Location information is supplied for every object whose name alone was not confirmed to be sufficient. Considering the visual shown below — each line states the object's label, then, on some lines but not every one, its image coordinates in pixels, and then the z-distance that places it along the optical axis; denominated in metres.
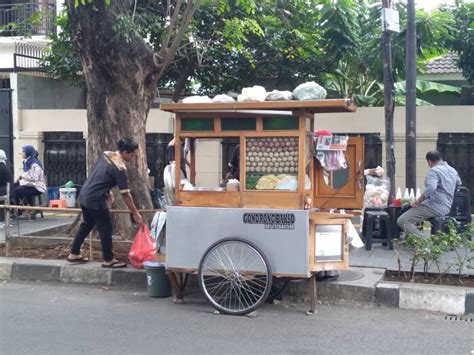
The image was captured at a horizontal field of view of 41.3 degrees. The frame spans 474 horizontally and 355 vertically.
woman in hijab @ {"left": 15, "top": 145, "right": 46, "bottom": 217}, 12.24
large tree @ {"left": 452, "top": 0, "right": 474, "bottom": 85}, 14.84
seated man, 8.56
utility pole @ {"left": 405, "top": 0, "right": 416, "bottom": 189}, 10.66
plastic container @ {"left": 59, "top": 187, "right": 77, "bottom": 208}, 13.86
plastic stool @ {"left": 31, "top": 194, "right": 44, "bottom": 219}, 12.71
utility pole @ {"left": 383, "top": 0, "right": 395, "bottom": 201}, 10.59
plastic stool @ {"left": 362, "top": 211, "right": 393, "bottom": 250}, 9.38
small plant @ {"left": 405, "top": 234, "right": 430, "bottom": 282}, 7.00
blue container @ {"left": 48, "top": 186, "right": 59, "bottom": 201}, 14.55
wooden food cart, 6.34
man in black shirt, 7.55
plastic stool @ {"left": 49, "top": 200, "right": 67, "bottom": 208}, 13.27
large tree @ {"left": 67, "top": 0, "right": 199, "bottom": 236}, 8.62
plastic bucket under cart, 7.07
